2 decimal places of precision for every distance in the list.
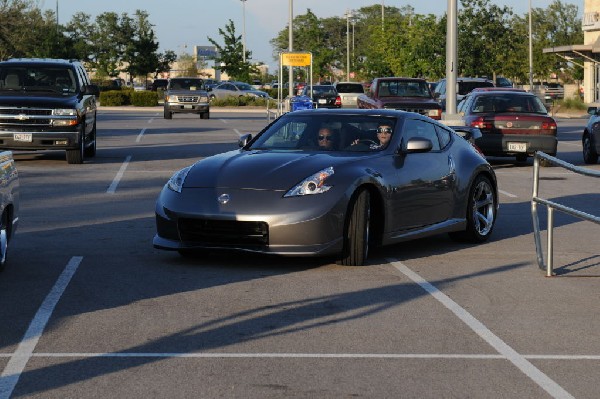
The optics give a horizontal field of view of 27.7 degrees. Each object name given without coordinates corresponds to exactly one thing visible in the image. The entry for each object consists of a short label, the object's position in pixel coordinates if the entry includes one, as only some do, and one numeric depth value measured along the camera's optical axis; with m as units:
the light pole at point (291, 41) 49.07
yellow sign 44.72
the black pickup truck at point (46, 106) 22.44
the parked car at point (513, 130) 24.02
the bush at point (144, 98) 65.75
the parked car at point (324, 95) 52.21
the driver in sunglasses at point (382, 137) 11.73
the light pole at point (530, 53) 74.53
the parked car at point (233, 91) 74.31
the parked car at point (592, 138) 24.15
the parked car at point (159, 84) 93.81
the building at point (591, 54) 70.94
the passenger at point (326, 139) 11.75
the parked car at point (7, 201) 10.14
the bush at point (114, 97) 65.69
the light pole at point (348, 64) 98.62
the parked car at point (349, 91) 62.06
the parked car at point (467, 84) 42.02
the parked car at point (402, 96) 32.66
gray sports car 10.44
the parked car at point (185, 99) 48.31
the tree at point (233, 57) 93.69
